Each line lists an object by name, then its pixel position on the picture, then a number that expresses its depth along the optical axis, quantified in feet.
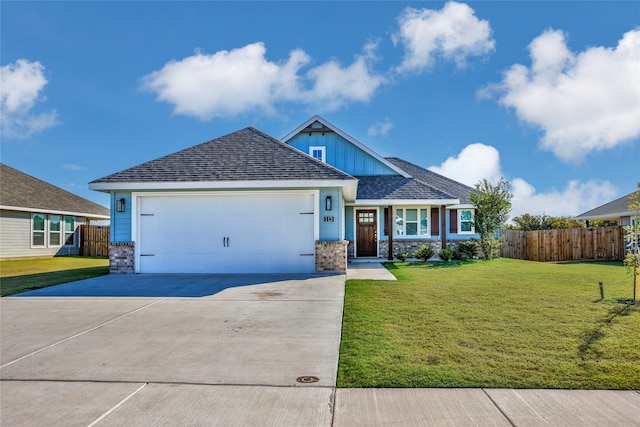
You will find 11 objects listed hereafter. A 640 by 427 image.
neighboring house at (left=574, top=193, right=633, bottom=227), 69.59
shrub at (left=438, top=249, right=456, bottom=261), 53.21
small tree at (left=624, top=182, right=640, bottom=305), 24.11
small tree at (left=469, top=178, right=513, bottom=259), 55.11
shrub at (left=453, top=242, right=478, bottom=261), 54.85
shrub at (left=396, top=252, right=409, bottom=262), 53.63
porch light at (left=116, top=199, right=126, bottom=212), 39.70
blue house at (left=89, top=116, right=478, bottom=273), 38.34
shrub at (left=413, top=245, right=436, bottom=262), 52.60
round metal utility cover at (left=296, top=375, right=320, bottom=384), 12.25
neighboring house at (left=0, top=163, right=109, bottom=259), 62.28
